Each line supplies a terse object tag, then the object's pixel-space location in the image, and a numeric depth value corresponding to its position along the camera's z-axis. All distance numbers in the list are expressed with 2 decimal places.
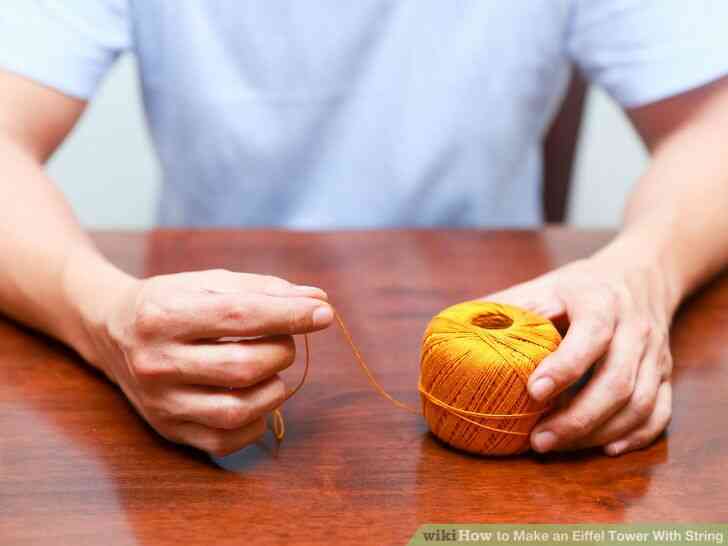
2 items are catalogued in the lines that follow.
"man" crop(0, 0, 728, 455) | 0.52
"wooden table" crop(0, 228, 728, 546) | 0.49
